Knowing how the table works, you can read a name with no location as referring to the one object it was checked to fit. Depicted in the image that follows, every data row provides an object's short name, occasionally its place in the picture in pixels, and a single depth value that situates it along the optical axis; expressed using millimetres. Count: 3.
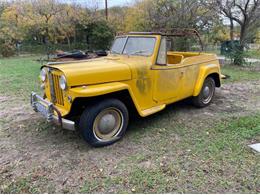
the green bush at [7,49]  19125
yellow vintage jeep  3299
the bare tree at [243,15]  10516
